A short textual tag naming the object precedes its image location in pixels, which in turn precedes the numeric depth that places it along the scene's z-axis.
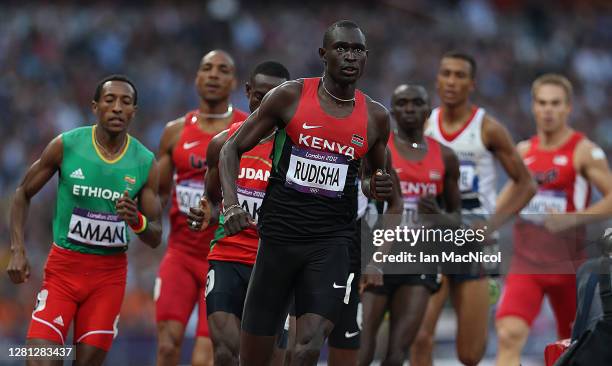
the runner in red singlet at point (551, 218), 21.56
